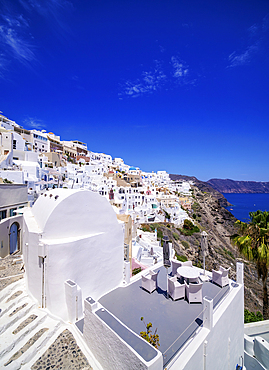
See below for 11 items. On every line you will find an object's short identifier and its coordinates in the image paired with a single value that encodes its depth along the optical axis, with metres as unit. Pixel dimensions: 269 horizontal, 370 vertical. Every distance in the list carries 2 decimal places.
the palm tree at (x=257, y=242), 9.62
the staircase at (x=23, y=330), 5.00
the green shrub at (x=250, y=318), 12.61
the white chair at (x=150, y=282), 8.02
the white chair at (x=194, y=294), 7.22
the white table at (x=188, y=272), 7.29
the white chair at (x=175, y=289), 7.39
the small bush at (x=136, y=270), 13.54
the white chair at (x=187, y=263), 9.34
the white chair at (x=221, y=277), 8.47
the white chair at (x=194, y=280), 7.63
